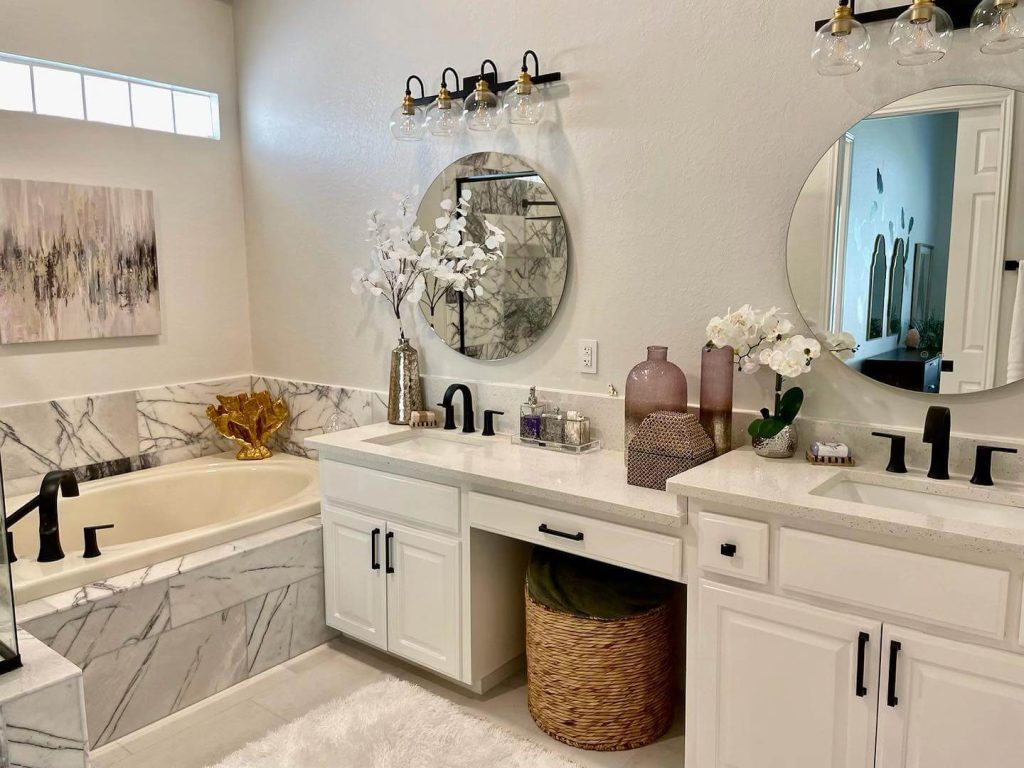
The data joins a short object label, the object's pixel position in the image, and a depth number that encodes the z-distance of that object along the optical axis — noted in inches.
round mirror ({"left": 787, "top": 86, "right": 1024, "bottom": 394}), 77.4
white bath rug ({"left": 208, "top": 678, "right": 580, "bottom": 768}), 93.9
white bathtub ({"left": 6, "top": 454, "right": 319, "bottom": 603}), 105.7
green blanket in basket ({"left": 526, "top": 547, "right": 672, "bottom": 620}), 95.8
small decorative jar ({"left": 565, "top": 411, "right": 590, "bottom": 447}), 107.6
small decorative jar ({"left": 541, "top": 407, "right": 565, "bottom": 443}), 108.7
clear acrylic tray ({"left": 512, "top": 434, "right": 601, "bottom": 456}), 106.8
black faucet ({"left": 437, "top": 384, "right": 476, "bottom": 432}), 120.4
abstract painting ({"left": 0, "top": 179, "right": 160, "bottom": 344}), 126.6
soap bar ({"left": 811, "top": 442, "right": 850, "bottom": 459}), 86.4
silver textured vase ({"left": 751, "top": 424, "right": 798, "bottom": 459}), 88.3
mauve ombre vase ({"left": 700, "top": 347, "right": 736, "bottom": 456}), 92.3
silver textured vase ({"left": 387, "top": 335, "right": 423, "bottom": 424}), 127.6
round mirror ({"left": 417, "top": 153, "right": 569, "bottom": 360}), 112.5
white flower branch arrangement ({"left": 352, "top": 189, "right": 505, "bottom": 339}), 120.8
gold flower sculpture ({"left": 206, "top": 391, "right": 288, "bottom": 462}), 152.7
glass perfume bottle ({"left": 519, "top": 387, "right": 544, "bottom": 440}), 110.8
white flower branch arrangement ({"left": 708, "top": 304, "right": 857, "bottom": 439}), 85.5
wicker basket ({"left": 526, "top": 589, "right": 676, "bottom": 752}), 94.2
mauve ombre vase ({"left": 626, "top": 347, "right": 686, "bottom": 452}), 96.0
